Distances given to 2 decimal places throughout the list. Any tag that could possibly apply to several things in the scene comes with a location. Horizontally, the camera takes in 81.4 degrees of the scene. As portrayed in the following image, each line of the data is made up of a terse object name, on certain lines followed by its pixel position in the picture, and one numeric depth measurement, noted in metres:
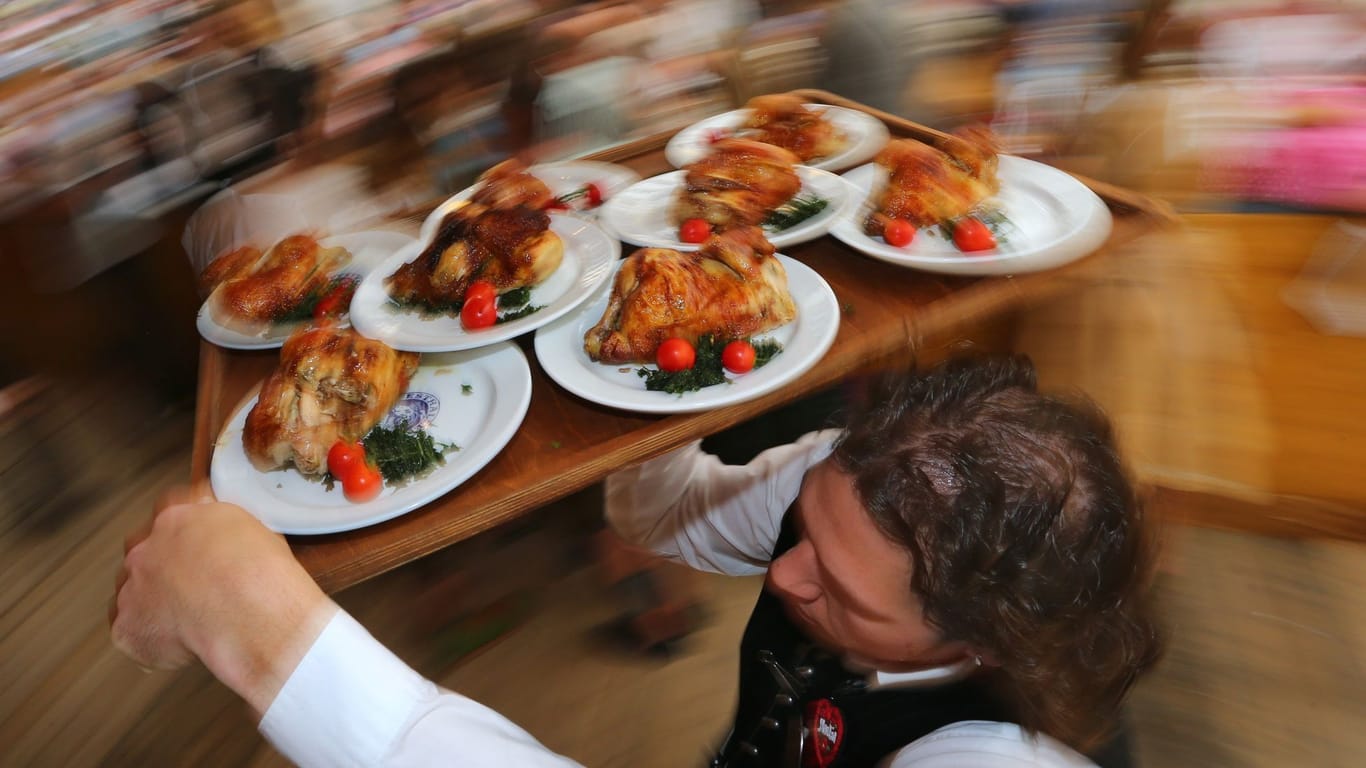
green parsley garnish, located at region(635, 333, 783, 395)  1.08
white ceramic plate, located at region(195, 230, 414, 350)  1.12
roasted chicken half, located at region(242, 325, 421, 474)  0.98
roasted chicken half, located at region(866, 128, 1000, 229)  1.33
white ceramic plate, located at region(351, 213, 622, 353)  1.11
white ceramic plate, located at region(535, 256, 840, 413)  1.05
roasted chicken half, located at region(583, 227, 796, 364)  1.13
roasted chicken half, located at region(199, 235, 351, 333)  1.12
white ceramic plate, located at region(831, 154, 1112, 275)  1.24
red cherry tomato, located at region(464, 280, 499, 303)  1.14
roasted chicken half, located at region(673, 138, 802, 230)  1.36
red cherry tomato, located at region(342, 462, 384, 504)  0.94
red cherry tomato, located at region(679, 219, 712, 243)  1.34
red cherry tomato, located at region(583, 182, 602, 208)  1.40
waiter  0.80
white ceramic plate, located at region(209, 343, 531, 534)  0.92
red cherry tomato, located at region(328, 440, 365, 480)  0.96
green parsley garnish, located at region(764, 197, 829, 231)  1.38
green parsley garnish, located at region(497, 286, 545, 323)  1.17
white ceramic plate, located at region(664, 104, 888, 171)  1.44
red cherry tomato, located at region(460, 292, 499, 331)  1.12
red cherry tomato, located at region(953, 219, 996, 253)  1.27
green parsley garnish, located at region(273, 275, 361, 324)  1.21
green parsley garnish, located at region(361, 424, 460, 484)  0.98
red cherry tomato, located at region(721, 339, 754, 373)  1.09
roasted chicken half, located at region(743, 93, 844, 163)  1.28
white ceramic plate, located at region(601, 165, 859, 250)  1.35
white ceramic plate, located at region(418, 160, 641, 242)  1.13
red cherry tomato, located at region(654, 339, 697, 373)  1.10
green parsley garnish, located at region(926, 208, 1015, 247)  1.30
